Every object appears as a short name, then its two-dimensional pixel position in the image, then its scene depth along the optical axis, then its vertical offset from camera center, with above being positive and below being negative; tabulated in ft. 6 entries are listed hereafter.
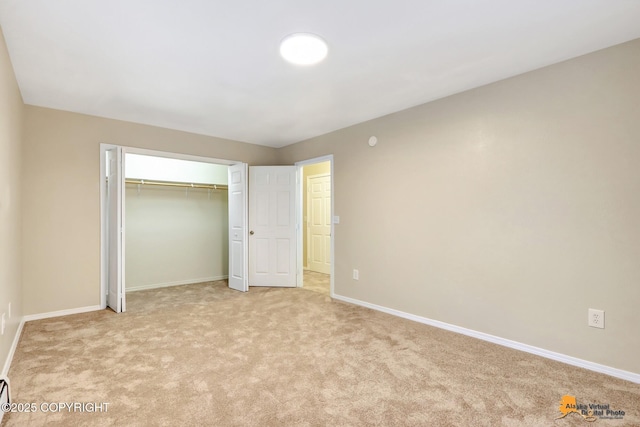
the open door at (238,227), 15.80 -0.59
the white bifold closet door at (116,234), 12.08 -0.69
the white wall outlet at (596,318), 7.52 -2.58
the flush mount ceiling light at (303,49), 7.12 +4.03
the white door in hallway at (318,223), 21.11 -0.56
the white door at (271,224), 16.63 -0.46
